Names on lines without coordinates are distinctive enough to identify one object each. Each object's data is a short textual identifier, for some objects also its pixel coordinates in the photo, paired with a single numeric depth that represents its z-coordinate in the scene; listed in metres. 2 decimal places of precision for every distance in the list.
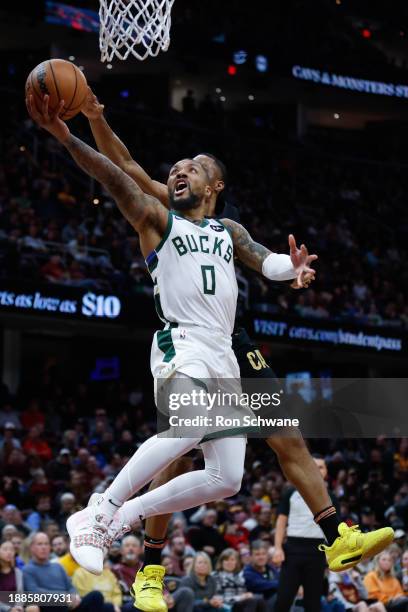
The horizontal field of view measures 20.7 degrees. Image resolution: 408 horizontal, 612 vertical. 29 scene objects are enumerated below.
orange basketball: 6.39
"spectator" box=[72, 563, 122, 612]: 11.05
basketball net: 7.69
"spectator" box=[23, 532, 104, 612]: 10.59
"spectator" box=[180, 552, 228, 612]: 11.72
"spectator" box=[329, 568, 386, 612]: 12.60
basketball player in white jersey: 6.30
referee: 9.88
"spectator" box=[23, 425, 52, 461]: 17.03
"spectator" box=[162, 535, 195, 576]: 12.57
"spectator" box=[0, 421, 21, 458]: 16.27
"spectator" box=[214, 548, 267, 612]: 11.36
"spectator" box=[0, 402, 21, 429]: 18.24
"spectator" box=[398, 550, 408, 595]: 12.40
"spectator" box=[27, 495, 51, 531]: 13.84
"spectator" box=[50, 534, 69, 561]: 11.86
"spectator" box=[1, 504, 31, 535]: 13.08
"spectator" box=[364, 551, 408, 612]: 12.34
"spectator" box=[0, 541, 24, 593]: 10.46
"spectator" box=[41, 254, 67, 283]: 19.38
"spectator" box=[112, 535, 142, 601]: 11.85
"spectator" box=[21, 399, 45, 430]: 18.78
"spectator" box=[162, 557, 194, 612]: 10.98
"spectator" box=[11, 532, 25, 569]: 11.47
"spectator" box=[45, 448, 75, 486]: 15.92
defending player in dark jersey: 6.51
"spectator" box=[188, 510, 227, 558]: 13.86
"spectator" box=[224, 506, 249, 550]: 14.16
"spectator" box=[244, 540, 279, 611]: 12.05
